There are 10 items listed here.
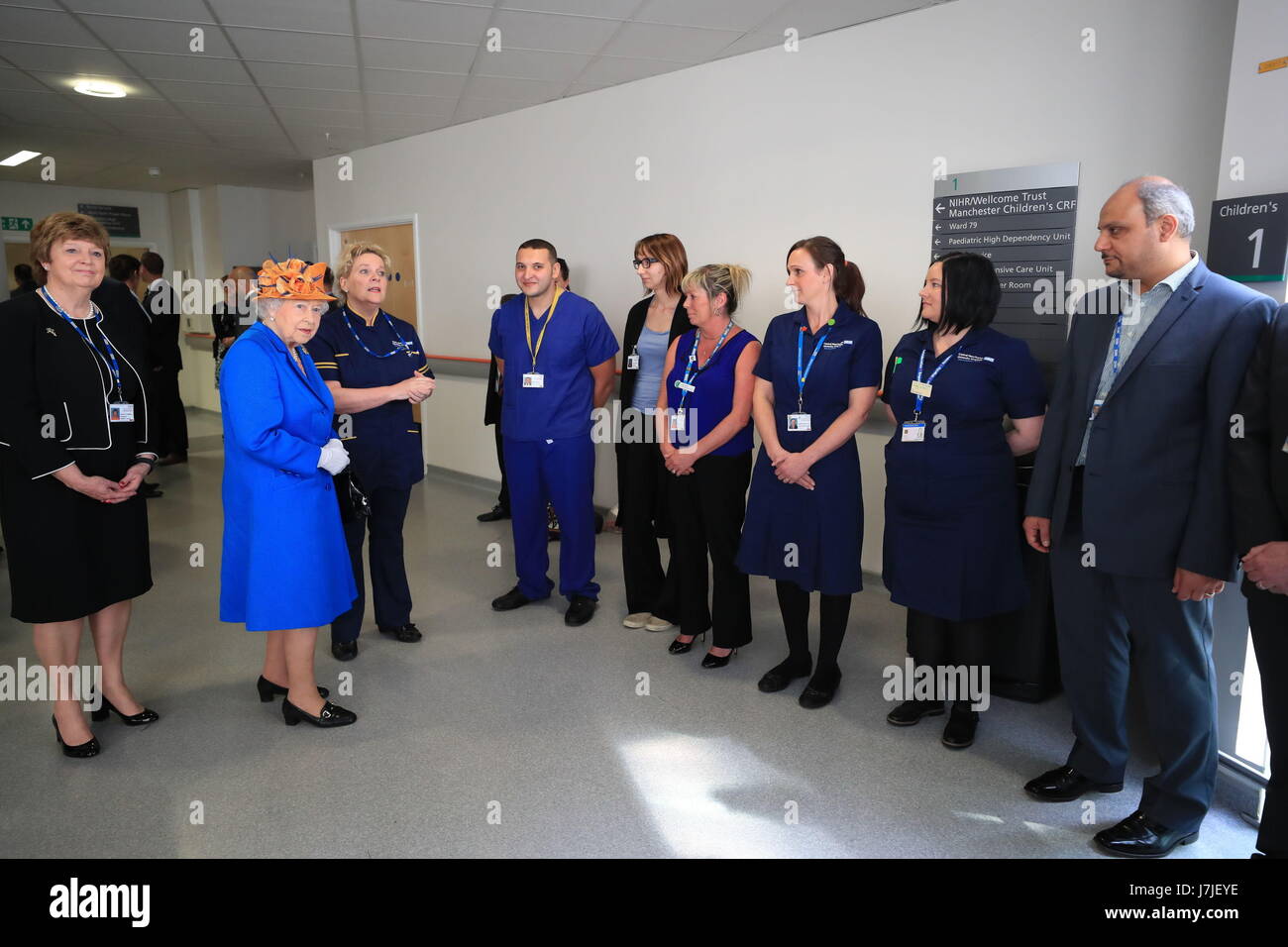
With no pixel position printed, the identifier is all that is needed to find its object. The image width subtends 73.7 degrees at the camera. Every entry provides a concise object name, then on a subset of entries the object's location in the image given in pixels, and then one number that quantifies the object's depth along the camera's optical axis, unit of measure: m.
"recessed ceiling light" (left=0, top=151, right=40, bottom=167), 8.13
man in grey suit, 1.97
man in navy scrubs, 3.68
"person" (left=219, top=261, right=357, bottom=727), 2.39
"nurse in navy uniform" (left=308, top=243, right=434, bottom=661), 3.18
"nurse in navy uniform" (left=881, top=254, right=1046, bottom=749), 2.54
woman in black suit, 2.44
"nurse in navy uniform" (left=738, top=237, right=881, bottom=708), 2.82
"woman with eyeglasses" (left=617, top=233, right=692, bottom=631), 3.61
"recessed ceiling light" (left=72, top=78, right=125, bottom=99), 5.45
